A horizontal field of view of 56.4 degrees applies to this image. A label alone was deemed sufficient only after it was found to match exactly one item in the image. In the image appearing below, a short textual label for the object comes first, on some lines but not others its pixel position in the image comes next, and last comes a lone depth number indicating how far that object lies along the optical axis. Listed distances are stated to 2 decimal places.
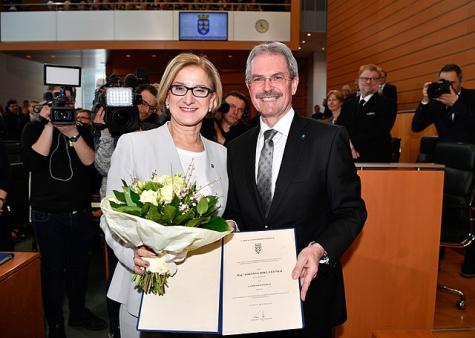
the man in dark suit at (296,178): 1.57
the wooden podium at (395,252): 2.60
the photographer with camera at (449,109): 3.66
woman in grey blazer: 1.63
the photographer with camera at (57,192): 2.67
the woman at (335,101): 4.87
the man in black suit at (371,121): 4.04
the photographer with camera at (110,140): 2.41
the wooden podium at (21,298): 1.94
